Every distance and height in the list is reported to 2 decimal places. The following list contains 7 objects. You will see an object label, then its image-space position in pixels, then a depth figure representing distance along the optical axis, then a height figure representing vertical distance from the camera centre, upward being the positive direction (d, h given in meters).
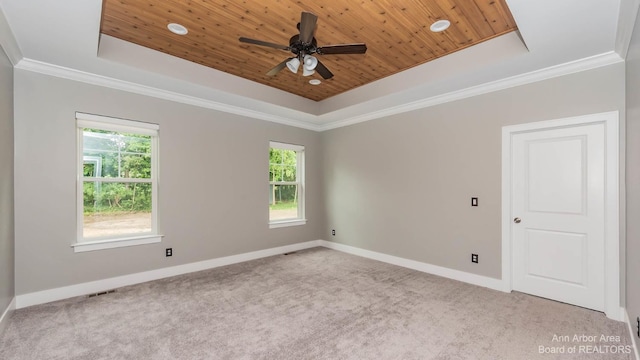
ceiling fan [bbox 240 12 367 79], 2.37 +1.17
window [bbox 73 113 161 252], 3.41 -0.02
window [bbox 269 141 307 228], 5.28 -0.07
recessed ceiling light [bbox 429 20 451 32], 2.67 +1.49
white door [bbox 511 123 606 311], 2.89 -0.35
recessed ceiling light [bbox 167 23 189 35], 2.72 +1.49
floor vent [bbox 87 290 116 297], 3.24 -1.29
